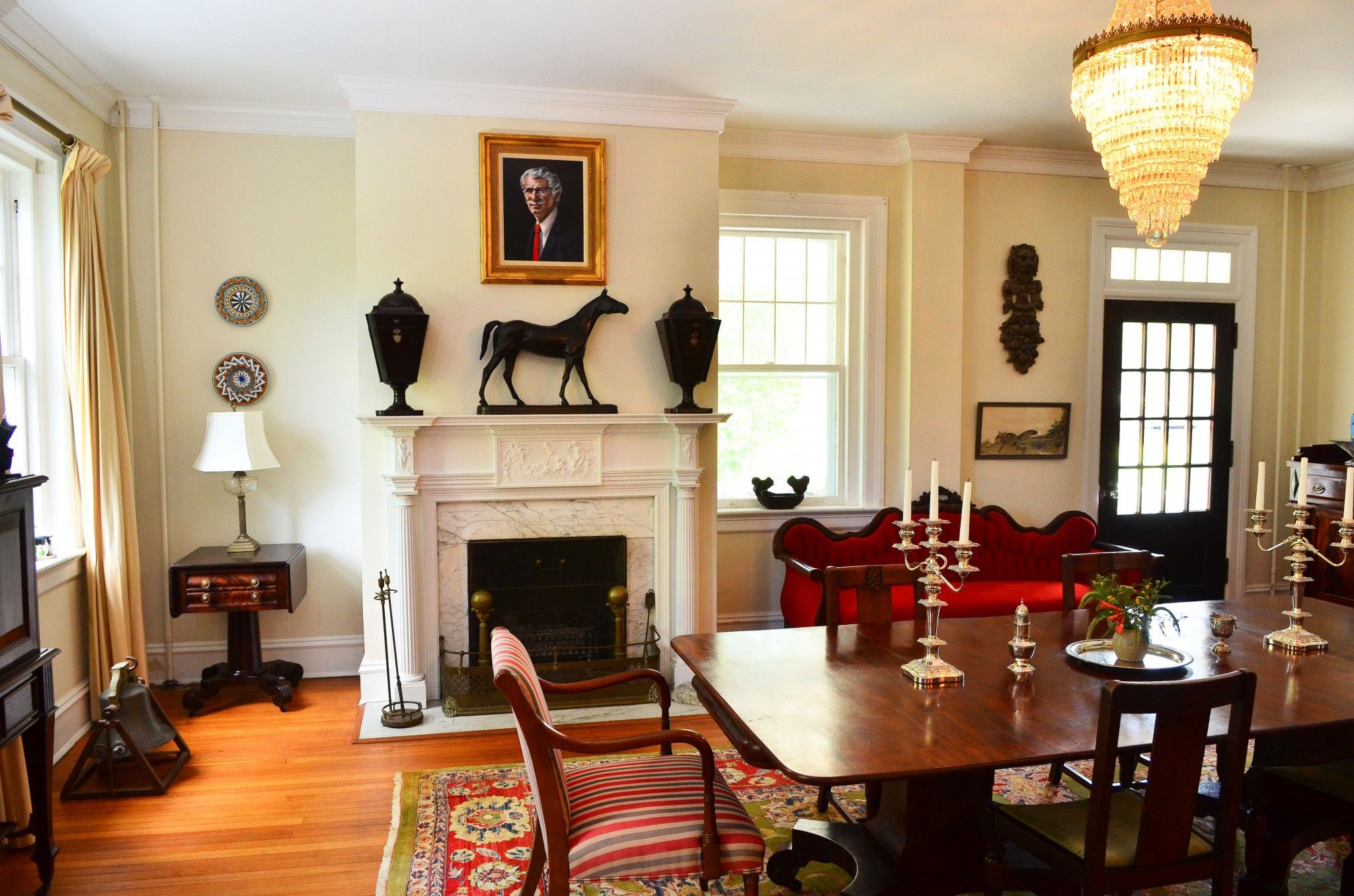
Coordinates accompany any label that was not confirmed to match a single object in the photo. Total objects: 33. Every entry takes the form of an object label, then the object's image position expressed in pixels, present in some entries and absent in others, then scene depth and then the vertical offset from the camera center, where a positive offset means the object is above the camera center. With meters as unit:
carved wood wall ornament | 5.47 +0.56
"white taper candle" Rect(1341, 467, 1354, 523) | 2.66 -0.27
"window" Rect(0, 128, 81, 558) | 3.77 +0.26
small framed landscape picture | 5.52 -0.17
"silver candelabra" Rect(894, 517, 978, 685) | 2.44 -0.56
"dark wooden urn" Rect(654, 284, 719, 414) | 4.30 +0.28
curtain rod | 3.47 +1.05
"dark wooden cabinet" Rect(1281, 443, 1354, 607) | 5.25 -0.58
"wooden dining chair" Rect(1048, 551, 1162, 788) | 3.38 -0.60
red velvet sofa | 4.70 -0.84
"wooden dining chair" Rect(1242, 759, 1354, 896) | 2.49 -1.10
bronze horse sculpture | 4.29 +0.29
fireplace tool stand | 4.10 -1.33
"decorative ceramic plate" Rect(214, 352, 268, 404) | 4.65 +0.10
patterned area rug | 2.78 -1.41
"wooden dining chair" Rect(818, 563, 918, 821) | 3.06 -0.62
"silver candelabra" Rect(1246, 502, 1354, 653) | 2.75 -0.59
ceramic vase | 2.56 -0.66
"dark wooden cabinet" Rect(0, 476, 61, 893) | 2.56 -0.73
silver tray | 2.52 -0.71
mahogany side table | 4.22 -0.89
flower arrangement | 2.55 -0.54
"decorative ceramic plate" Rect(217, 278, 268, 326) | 4.64 +0.48
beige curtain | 3.85 -0.10
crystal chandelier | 2.55 +0.85
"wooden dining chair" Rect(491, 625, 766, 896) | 2.10 -0.97
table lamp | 4.29 -0.22
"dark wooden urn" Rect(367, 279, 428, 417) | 4.05 +0.28
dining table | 2.02 -0.73
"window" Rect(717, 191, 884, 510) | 5.25 +0.29
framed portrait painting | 4.35 +0.89
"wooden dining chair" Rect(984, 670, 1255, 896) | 1.91 -0.87
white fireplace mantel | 4.29 -0.37
